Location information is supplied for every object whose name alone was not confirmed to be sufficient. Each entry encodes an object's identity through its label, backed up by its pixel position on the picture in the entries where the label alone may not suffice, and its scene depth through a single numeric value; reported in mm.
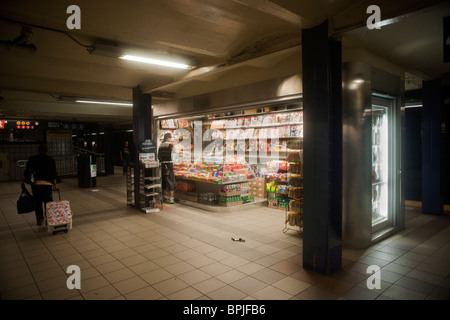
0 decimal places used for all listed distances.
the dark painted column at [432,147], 7117
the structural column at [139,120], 8094
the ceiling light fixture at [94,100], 9555
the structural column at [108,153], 16625
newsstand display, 7695
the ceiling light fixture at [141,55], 4910
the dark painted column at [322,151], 3863
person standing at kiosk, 8398
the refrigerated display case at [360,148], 4812
